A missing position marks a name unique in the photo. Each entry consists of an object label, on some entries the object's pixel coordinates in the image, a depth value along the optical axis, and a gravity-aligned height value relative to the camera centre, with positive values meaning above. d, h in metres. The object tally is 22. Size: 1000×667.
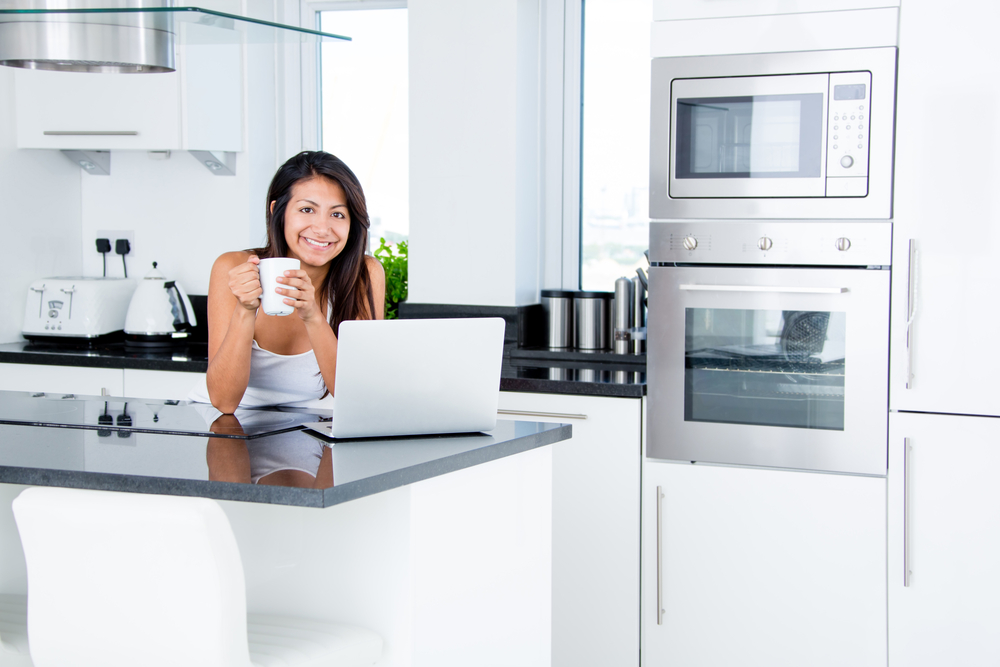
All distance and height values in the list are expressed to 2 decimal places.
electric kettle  3.30 -0.15
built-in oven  2.37 -0.18
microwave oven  2.33 +0.34
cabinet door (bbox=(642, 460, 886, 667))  2.38 -0.74
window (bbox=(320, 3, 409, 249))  3.58 +0.62
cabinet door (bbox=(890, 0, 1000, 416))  2.25 +0.15
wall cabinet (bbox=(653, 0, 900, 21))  2.33 +0.65
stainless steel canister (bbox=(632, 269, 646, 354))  2.98 -0.11
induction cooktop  1.68 -0.27
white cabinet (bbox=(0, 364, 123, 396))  3.06 -0.34
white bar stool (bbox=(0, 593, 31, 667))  1.45 -0.56
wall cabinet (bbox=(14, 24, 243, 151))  3.19 +0.55
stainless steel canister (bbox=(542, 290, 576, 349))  3.08 -0.14
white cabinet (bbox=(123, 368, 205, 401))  2.97 -0.35
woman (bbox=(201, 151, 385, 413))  1.98 -0.06
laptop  1.46 -0.16
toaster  3.32 -0.13
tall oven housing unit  2.36 -0.21
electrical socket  3.64 +0.14
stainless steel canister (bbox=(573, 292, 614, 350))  3.07 -0.15
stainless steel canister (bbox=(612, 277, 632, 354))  2.97 -0.12
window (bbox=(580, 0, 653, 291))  3.25 +0.47
